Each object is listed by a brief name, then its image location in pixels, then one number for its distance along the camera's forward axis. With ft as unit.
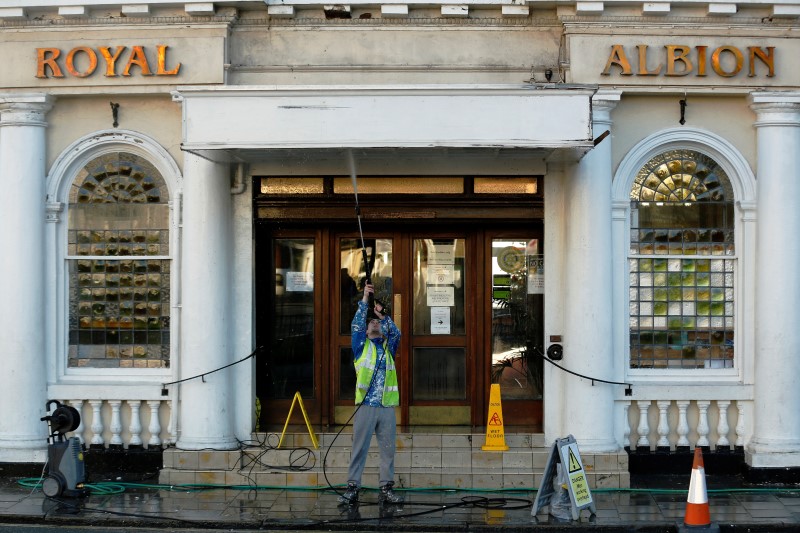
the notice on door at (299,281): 42.14
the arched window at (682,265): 40.11
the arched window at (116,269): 40.91
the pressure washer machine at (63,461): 35.70
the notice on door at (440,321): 41.93
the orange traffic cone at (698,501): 31.63
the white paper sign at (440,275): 42.04
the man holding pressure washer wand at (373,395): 35.40
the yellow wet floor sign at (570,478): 33.04
